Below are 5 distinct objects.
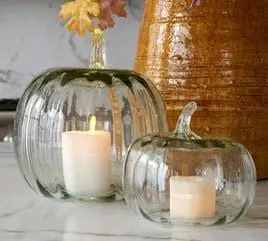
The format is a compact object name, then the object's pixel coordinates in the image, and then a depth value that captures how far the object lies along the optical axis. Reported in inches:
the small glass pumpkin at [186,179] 59.9
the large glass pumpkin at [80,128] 67.2
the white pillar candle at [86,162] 66.9
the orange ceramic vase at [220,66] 73.2
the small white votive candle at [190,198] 59.8
